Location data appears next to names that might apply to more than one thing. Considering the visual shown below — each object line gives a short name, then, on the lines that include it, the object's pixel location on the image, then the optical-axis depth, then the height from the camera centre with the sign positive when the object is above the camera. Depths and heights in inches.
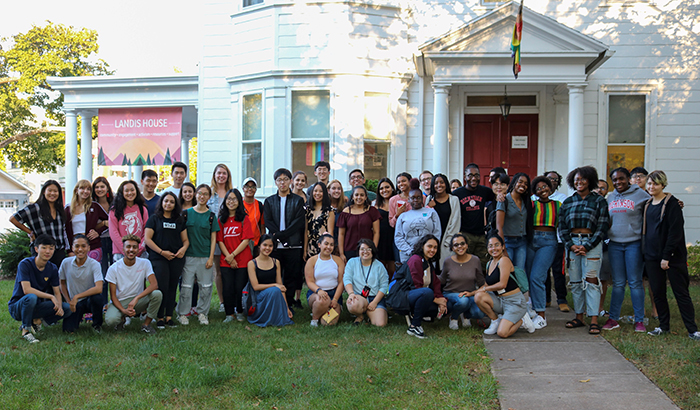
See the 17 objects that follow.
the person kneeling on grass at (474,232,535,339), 238.4 -48.2
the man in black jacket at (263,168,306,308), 281.1 -21.4
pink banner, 515.8 +42.7
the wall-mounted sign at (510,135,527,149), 445.2 +34.7
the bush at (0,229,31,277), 429.1 -54.3
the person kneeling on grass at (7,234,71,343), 229.3 -46.9
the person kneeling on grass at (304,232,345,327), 259.0 -45.8
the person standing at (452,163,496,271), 272.7 -14.5
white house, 422.9 +72.2
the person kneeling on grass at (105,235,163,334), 240.2 -47.0
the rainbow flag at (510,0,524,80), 343.5 +87.4
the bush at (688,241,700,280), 386.6 -51.0
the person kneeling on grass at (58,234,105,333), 240.5 -45.1
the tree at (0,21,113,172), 840.3 +142.0
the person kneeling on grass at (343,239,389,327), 255.1 -46.6
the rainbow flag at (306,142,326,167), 427.8 +23.8
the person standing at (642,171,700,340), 232.1 -26.7
